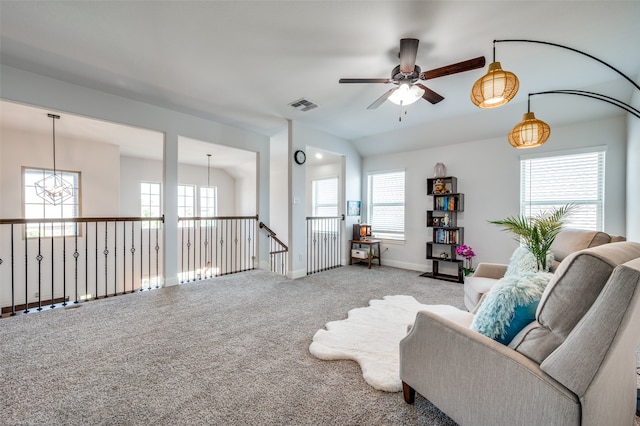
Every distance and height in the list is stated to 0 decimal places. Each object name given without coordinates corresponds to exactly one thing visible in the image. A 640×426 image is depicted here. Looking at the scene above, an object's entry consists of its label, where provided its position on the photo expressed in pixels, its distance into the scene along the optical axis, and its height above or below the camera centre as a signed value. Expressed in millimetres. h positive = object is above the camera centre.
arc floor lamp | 1825 +883
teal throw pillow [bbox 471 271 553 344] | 1181 -444
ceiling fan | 2211 +1206
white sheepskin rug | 1816 -1117
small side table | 5309 -831
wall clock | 4484 +933
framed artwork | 5637 +62
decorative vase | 4716 +742
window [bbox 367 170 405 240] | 5445 +146
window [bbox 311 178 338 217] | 6703 +372
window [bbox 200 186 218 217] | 8183 +295
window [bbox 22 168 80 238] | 4875 +88
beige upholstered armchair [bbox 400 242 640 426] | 900 -589
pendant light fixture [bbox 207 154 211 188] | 8128 +1094
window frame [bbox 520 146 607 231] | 3525 +355
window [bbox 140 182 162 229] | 6961 +270
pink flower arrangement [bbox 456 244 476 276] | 4262 -659
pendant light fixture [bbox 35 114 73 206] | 4785 +402
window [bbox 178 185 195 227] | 7719 +299
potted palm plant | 2199 -182
